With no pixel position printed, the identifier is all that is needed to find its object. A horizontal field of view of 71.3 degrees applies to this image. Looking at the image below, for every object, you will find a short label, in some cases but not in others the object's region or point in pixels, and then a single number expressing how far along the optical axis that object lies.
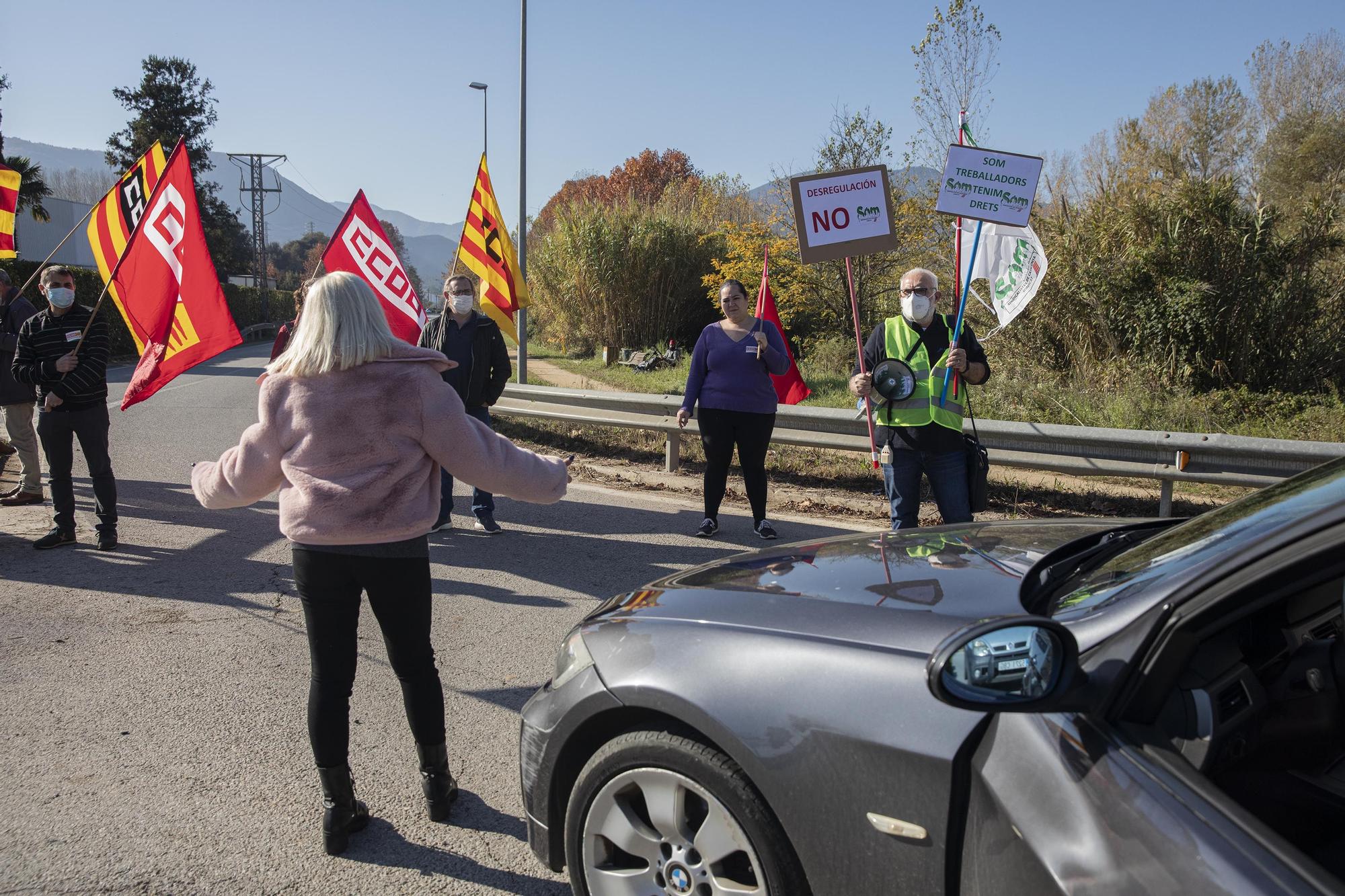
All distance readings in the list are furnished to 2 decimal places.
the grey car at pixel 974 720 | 1.57
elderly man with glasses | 5.23
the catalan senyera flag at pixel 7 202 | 9.47
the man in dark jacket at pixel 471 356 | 7.18
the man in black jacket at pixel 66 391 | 6.41
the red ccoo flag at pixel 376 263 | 7.85
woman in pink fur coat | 2.87
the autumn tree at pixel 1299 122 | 27.91
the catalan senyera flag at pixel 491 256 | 10.10
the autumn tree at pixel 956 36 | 15.33
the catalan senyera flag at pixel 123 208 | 7.59
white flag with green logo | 9.15
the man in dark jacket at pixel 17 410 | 7.71
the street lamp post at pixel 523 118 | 16.78
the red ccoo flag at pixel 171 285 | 6.85
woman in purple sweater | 6.97
